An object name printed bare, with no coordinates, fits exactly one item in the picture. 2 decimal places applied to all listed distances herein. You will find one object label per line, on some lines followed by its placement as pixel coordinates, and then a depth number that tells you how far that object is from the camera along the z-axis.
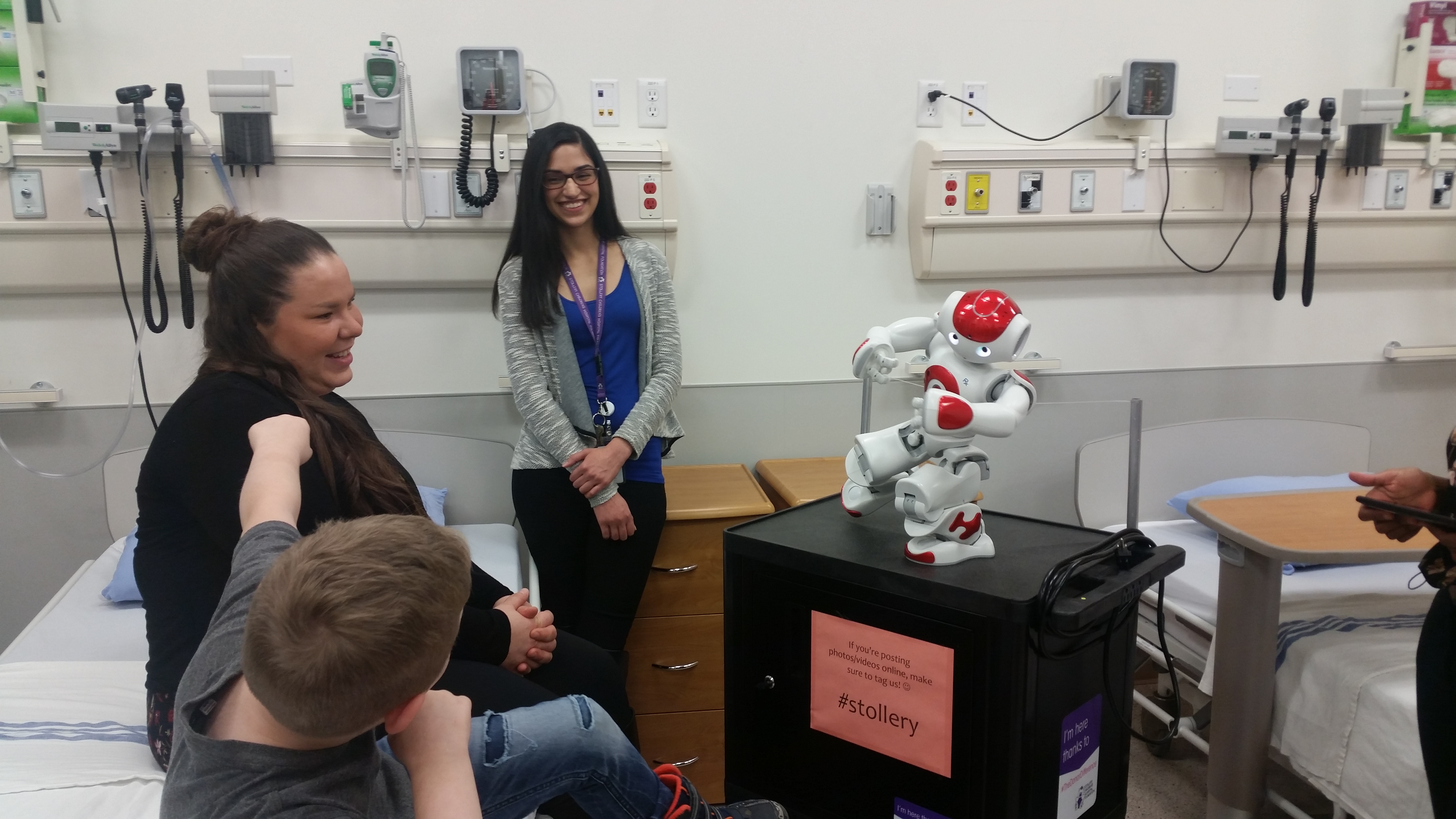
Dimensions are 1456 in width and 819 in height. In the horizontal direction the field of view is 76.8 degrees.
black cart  1.14
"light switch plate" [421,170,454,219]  2.25
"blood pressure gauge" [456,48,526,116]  2.18
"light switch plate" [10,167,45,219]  2.12
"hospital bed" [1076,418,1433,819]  1.54
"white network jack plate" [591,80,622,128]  2.33
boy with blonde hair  0.79
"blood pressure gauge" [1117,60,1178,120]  2.41
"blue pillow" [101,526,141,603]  1.95
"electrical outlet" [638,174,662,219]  2.34
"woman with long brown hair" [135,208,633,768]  1.15
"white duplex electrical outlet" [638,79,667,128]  2.35
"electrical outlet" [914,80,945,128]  2.47
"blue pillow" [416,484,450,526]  2.29
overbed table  1.55
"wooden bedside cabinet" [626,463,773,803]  2.10
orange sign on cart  1.18
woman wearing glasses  2.03
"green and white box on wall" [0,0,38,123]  2.06
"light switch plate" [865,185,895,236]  2.50
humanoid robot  1.21
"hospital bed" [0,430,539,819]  1.26
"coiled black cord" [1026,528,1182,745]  1.09
